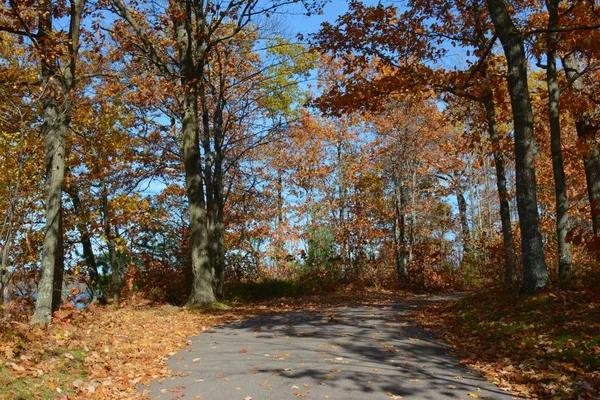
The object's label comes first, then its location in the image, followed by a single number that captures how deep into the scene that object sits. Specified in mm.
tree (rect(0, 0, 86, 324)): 8258
